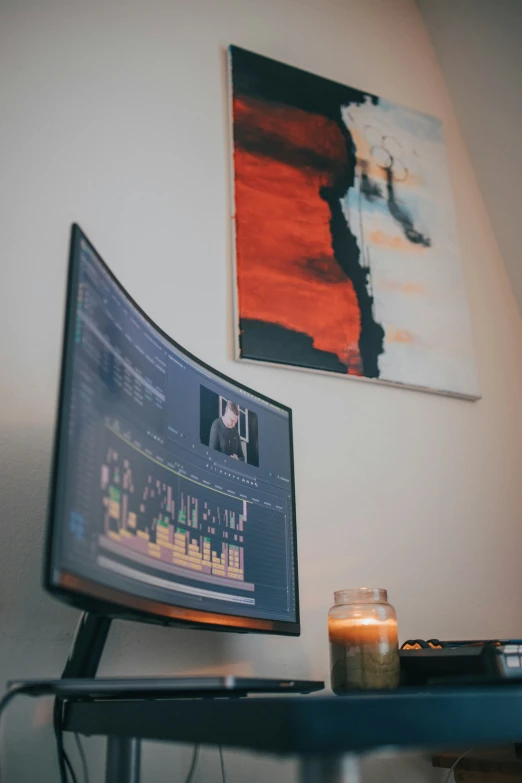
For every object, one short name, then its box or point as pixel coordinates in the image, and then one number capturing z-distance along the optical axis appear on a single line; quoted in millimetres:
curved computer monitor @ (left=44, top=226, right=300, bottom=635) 750
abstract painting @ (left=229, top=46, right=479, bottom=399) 1701
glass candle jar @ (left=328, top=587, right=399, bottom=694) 998
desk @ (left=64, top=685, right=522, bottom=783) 534
